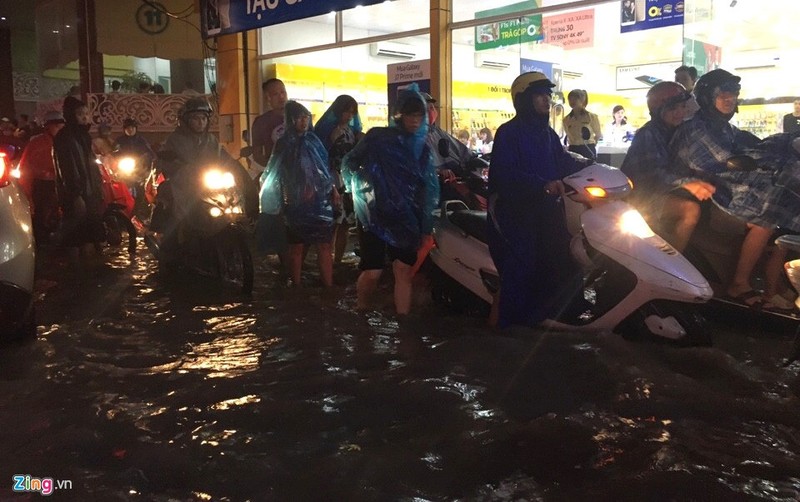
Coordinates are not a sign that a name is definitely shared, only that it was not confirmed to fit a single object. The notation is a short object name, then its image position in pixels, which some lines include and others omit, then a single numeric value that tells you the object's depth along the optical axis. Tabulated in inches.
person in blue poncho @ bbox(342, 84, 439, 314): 194.5
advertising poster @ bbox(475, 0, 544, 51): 410.0
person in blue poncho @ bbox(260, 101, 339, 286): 239.8
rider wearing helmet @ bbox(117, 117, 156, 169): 426.0
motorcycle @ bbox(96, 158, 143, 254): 357.1
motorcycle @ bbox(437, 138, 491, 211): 239.8
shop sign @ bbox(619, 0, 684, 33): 370.0
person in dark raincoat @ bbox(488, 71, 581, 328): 178.4
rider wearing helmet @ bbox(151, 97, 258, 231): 258.4
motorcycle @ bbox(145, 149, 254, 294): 255.3
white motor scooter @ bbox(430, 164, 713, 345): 162.4
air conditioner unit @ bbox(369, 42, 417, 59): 460.1
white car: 169.6
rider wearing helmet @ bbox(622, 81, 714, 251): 199.2
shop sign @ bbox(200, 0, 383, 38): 432.0
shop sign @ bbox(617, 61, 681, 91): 488.2
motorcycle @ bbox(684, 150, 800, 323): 202.5
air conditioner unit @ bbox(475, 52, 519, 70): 447.8
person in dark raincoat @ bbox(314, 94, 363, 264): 267.4
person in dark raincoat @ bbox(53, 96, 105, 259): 311.4
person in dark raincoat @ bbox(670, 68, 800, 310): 186.5
